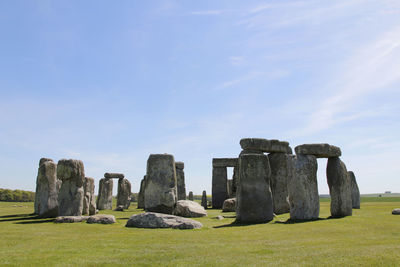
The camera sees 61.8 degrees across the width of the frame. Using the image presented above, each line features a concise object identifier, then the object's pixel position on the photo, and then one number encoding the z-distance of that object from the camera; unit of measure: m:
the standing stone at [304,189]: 12.43
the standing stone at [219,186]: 25.67
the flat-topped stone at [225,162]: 26.69
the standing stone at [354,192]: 20.09
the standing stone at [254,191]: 12.06
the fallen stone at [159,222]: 10.32
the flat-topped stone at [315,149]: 12.96
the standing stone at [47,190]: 14.79
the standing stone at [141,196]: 25.53
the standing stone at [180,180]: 23.60
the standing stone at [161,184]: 14.80
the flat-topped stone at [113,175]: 25.58
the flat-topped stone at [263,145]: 17.86
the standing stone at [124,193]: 24.89
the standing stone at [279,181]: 17.31
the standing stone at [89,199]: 15.89
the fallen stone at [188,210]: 15.14
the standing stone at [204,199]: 25.20
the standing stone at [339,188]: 13.41
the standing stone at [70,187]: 13.33
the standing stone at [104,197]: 24.02
